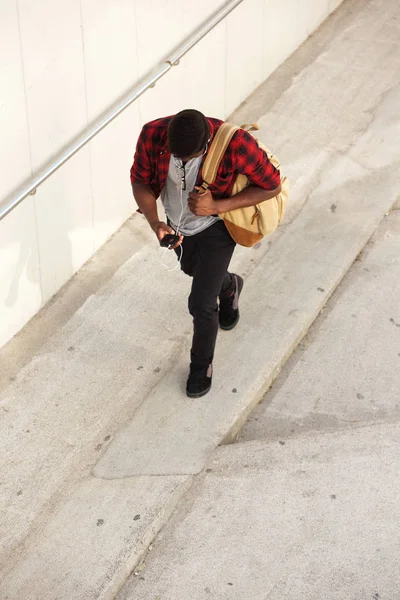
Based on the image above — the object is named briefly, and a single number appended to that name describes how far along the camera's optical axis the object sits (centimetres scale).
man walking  396
